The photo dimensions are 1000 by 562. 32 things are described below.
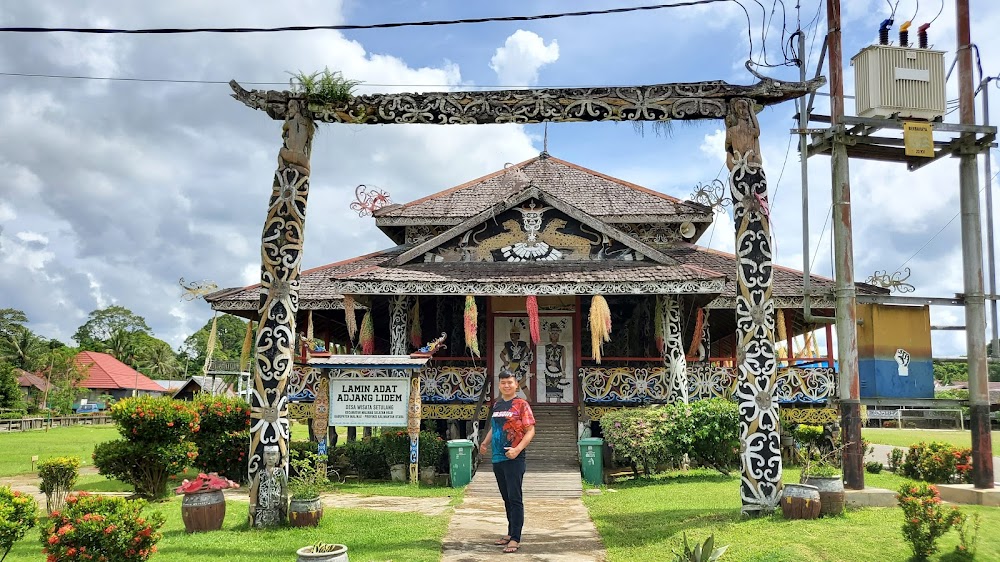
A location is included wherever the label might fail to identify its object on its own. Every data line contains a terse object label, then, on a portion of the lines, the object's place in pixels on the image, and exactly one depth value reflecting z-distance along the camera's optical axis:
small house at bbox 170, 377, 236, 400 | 49.91
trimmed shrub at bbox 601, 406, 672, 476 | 14.26
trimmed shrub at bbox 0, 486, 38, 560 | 6.61
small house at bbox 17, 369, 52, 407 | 60.88
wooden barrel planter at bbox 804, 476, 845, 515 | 8.34
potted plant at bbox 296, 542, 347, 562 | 6.03
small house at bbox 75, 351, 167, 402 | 65.06
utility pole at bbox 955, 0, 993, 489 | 9.52
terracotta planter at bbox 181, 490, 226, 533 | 8.80
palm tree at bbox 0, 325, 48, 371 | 66.44
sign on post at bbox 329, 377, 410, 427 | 14.42
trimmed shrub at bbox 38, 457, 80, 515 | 10.58
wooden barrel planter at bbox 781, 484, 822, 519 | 8.22
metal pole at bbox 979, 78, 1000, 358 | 9.95
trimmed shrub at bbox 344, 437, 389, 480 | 15.27
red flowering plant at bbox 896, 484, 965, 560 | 6.39
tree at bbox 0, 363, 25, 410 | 46.38
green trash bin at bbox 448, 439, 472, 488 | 13.73
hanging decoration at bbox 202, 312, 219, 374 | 18.02
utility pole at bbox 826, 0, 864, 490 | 9.24
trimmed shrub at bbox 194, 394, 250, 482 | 13.65
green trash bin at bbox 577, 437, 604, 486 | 14.08
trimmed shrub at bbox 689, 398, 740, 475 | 14.32
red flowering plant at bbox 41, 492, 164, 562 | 6.09
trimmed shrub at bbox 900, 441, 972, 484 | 13.05
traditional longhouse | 16.05
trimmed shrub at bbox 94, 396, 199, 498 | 12.34
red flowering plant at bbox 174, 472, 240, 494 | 8.83
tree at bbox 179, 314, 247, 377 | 83.75
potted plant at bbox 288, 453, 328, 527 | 8.85
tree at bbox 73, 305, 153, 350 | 87.94
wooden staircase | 12.89
